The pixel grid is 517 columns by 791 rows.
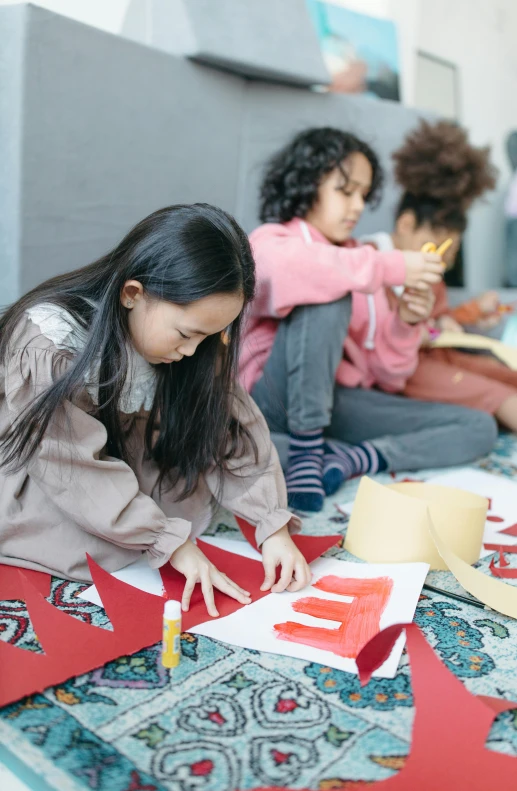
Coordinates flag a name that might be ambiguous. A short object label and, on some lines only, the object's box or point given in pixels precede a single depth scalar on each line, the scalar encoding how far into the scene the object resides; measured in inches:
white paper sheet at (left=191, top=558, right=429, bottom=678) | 29.0
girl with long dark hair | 31.7
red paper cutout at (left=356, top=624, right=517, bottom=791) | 22.3
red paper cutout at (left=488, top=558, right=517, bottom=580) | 38.5
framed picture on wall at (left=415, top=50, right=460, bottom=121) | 99.3
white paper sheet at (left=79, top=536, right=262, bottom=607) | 32.7
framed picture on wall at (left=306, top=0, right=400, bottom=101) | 83.0
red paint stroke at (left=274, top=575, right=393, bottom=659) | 29.9
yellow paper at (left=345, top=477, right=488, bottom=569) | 37.6
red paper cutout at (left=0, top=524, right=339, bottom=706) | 25.8
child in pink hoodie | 50.8
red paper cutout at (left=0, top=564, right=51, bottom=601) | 32.3
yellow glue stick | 26.0
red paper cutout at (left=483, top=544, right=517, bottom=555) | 41.5
